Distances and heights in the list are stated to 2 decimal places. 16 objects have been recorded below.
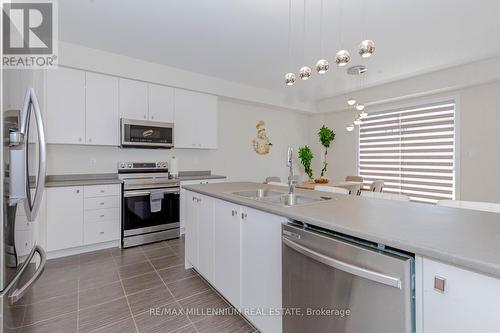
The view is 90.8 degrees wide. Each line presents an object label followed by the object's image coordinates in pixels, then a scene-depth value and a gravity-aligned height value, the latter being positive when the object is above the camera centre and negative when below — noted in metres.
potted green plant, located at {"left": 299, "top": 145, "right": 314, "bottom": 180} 6.01 +0.15
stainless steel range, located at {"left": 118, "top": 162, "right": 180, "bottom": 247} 3.29 -0.57
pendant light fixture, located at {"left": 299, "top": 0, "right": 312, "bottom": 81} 2.12 +1.53
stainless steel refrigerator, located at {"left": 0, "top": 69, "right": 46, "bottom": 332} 0.98 -0.10
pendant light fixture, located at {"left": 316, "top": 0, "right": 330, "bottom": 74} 1.99 +1.53
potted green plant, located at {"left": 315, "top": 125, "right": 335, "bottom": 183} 5.88 +0.68
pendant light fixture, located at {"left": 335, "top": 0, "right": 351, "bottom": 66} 1.87 +0.81
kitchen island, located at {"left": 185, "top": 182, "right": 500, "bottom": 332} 0.76 -0.30
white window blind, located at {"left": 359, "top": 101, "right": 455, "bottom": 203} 4.21 +0.27
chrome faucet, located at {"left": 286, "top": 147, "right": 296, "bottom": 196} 1.94 -0.12
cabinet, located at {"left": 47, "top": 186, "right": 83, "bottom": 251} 2.83 -0.63
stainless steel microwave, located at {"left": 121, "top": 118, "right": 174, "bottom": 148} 3.45 +0.44
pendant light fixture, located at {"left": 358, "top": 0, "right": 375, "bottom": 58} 1.72 +0.81
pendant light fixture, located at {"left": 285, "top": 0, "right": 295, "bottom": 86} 2.18 +1.53
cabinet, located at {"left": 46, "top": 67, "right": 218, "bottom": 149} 3.06 +0.81
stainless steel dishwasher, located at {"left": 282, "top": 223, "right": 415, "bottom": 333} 0.90 -0.52
